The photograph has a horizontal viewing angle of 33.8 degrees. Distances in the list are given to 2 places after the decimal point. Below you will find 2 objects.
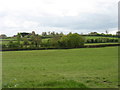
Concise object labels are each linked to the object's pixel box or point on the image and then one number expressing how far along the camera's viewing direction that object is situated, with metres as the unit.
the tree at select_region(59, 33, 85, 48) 100.44
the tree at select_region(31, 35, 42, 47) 112.41
